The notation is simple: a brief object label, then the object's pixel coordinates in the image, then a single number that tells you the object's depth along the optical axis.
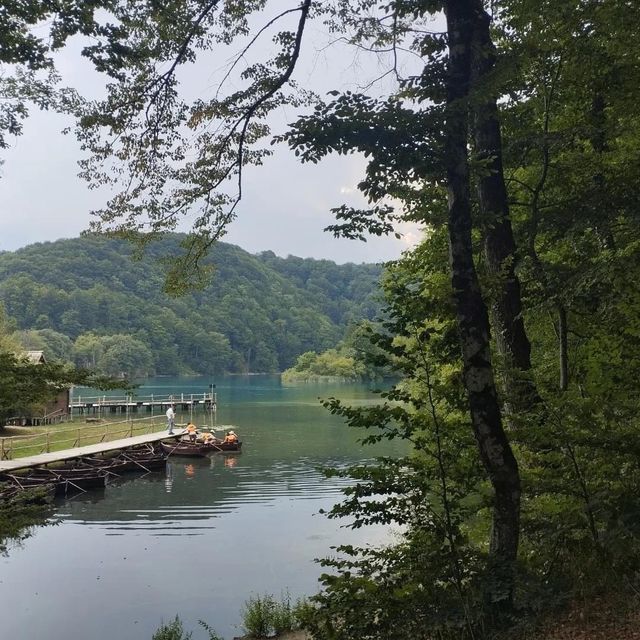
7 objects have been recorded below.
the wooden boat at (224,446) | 31.75
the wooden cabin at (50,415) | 39.99
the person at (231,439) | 32.06
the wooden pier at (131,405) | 56.06
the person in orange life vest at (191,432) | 33.56
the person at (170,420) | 35.12
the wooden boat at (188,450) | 30.88
